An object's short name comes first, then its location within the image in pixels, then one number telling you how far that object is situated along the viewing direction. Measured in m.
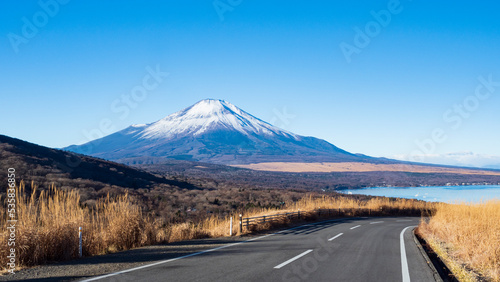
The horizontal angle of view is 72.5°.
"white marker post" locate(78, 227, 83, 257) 9.09
